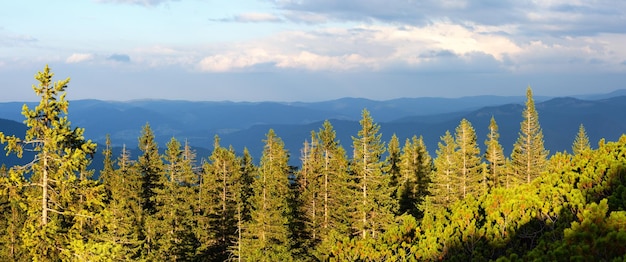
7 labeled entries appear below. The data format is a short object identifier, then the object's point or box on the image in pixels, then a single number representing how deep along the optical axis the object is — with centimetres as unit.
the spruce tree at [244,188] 4116
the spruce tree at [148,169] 5738
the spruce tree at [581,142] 7575
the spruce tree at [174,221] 4356
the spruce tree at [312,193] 4659
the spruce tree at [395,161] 6062
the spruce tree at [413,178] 5781
